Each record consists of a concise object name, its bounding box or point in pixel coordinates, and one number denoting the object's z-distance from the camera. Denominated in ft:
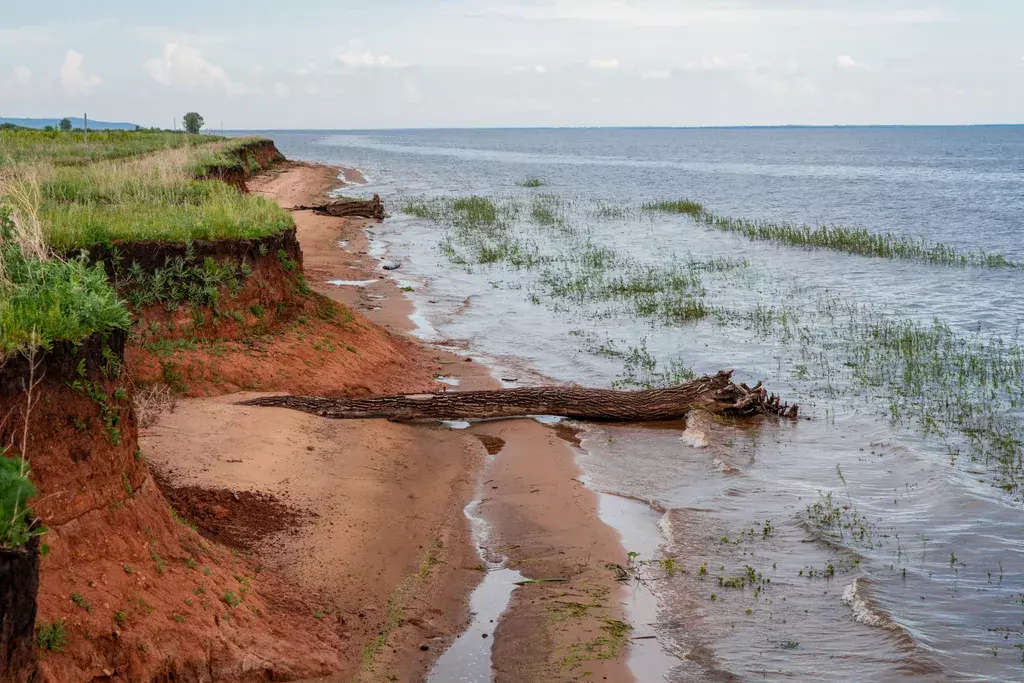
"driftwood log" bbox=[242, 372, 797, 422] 46.34
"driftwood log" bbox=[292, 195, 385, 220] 136.56
